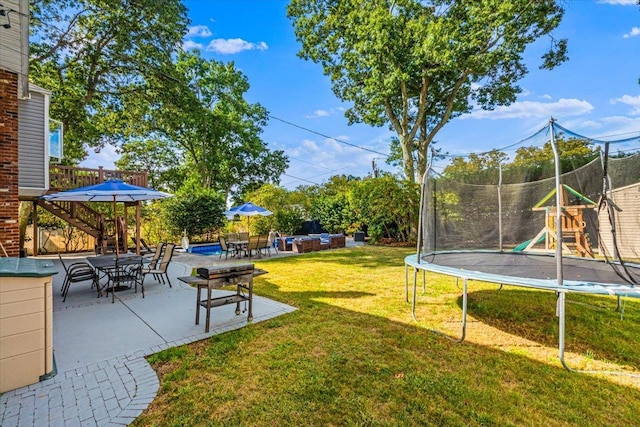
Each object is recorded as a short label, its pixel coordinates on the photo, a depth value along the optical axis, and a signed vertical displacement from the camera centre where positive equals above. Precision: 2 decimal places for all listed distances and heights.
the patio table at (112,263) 5.69 -1.04
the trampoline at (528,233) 3.49 -0.27
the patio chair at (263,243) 11.24 -1.12
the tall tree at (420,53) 12.45 +7.92
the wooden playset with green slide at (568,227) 4.46 -0.15
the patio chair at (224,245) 10.98 -1.19
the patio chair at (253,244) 10.94 -1.14
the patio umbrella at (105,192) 6.44 +0.49
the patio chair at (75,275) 5.48 -1.29
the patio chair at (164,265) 6.29 -1.16
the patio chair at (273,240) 14.59 -1.31
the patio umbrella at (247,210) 12.39 +0.19
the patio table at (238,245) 11.04 -1.20
